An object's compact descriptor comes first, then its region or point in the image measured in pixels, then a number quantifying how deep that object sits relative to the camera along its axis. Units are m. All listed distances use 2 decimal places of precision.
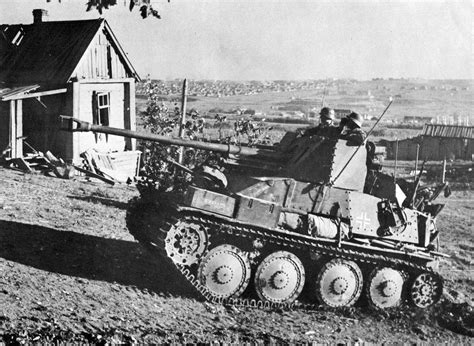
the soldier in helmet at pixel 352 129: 10.78
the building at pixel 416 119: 59.93
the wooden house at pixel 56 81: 18.94
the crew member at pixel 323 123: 11.45
